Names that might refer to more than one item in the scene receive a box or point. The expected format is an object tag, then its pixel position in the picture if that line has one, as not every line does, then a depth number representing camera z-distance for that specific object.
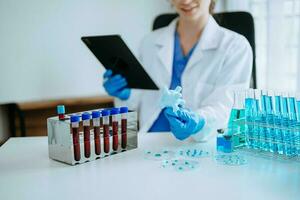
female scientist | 1.52
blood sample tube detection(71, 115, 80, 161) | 1.05
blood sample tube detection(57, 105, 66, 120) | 1.09
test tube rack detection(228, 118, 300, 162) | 1.07
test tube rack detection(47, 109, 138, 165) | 1.06
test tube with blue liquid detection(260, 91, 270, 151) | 1.10
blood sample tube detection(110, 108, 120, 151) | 1.14
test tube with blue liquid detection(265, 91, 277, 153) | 1.09
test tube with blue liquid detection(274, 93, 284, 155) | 1.07
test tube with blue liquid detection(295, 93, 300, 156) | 1.04
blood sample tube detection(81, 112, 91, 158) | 1.08
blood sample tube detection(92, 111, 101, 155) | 1.10
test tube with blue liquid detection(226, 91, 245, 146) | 1.16
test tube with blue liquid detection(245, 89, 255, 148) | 1.13
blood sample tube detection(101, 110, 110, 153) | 1.12
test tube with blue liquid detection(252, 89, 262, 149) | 1.12
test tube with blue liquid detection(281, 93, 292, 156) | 1.06
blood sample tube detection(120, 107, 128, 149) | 1.17
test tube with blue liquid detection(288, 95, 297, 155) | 1.05
